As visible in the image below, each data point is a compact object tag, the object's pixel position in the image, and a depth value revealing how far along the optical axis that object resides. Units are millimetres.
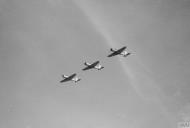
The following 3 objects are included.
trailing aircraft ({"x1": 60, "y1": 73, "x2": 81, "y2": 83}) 124506
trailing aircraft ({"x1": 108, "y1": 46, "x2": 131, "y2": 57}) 117938
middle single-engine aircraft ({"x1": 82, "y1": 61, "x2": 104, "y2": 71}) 121012
